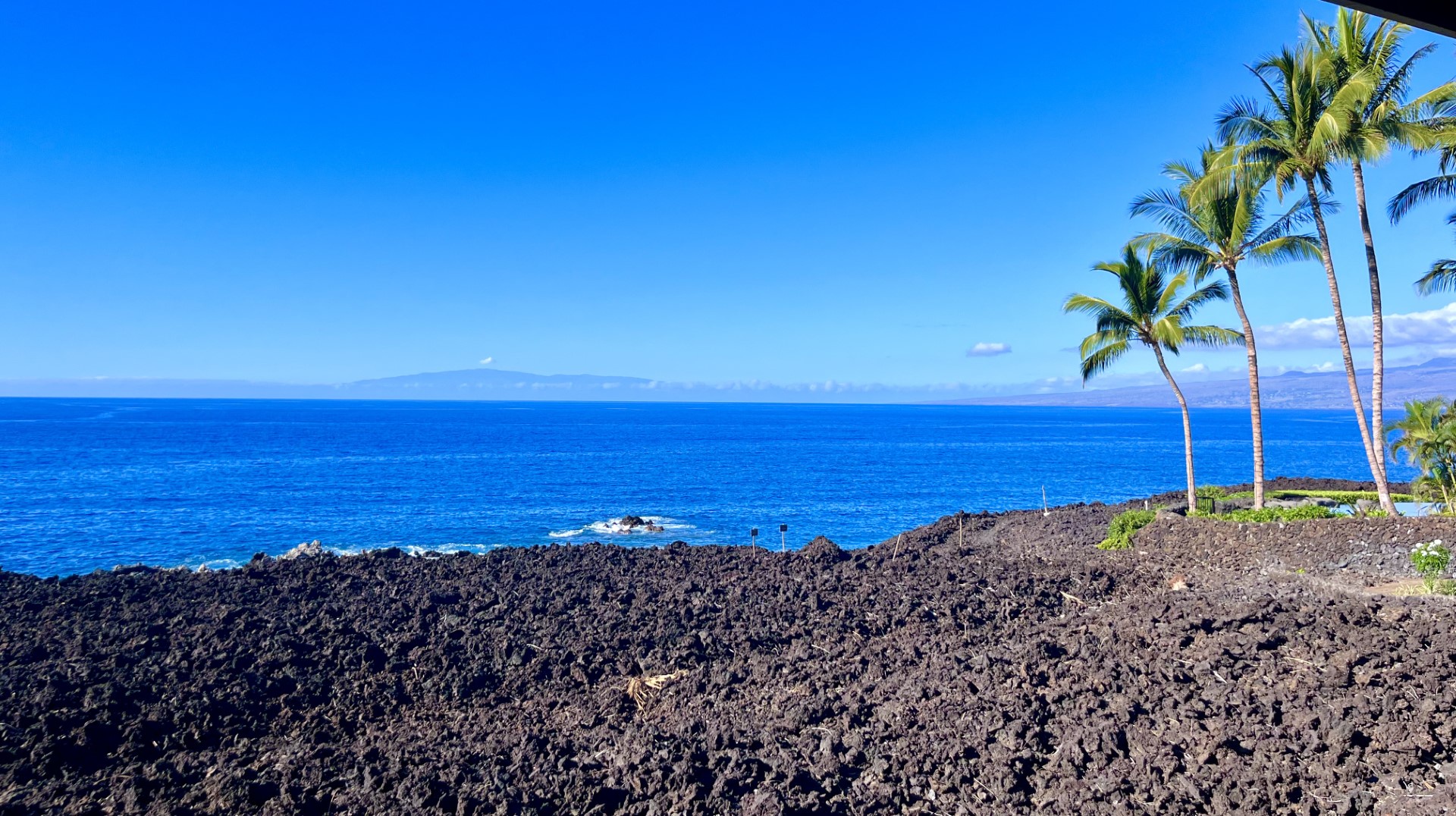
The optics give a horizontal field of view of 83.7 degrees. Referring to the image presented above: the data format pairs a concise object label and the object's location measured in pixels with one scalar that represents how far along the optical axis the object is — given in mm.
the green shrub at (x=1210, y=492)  30703
